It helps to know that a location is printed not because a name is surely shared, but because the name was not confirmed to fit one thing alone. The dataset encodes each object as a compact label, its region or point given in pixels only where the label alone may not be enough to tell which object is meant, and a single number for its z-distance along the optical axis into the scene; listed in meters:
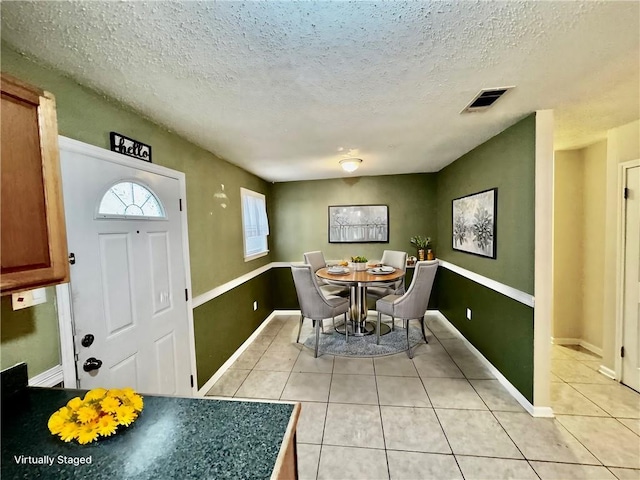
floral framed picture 2.50
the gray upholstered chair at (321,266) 3.90
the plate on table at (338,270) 3.54
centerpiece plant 3.84
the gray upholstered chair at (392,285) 3.79
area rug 3.07
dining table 3.27
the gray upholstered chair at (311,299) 3.01
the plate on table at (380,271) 3.45
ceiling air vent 1.56
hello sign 1.56
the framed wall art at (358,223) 4.37
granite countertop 0.74
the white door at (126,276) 1.35
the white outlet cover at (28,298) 1.07
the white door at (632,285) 2.23
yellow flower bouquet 0.83
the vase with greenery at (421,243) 4.20
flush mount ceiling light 3.02
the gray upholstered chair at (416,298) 2.92
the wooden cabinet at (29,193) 0.77
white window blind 3.55
